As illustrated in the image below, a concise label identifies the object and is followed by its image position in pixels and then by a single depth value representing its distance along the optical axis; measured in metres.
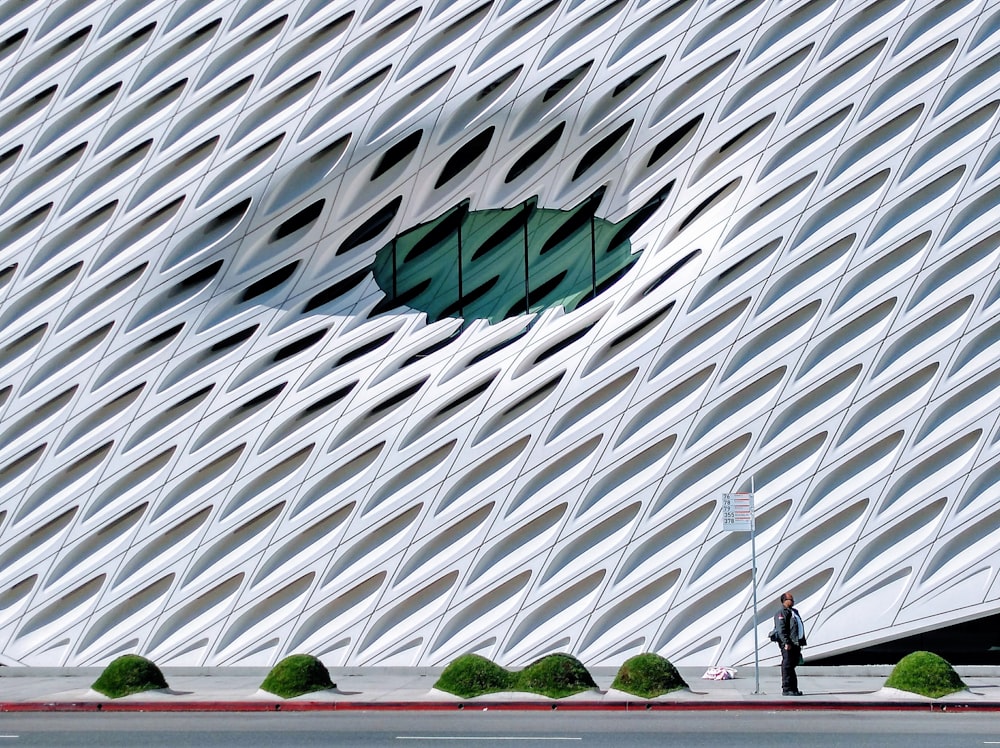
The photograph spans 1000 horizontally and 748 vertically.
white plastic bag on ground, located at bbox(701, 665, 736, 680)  18.69
